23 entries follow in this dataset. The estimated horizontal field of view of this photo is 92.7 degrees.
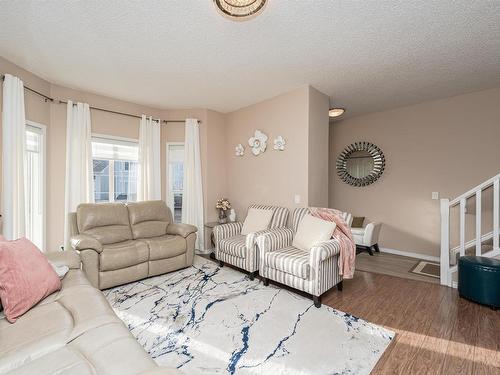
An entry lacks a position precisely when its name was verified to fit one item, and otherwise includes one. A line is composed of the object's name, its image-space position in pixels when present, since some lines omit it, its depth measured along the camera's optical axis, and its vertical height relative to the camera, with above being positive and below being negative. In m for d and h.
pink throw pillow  1.46 -0.62
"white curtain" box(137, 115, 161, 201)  4.24 +0.42
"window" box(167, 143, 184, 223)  4.64 +0.18
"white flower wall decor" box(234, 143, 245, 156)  4.45 +0.64
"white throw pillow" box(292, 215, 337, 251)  2.78 -0.59
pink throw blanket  2.75 -0.69
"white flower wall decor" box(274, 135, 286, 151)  3.72 +0.64
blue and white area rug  1.72 -1.28
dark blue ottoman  2.40 -1.02
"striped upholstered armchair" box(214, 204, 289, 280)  3.15 -0.84
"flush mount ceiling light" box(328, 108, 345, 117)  4.31 +1.31
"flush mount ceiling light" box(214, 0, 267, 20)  1.71 +1.29
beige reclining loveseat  2.82 -0.78
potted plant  4.49 -0.45
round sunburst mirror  4.61 +0.39
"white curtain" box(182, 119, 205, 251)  4.46 +0.13
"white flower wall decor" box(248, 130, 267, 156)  4.01 +0.71
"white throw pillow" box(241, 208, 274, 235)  3.57 -0.56
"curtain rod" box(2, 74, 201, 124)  3.10 +1.23
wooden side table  4.21 -0.74
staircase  2.75 -0.70
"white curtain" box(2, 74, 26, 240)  2.71 +0.32
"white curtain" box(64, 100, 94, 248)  3.53 +0.40
